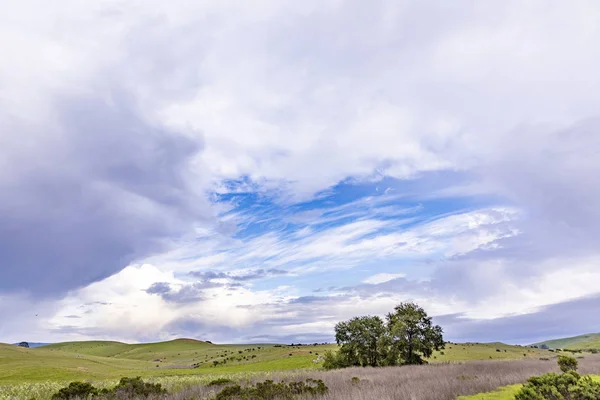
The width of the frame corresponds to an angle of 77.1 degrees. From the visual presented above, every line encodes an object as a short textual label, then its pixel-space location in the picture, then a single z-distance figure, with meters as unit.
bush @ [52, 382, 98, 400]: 18.48
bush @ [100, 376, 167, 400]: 18.66
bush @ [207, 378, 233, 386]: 24.01
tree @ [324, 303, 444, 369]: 48.22
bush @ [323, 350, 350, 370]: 52.54
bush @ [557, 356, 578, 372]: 16.84
